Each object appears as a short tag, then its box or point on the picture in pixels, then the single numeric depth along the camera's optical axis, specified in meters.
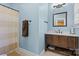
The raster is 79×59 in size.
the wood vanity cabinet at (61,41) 1.90
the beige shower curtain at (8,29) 1.81
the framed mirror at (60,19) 2.01
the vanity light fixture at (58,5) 1.80
